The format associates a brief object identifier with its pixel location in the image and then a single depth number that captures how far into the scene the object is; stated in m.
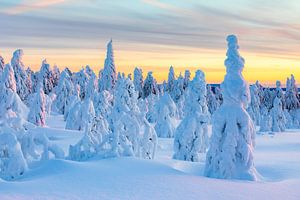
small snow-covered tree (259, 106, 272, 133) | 54.31
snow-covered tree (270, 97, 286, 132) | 56.06
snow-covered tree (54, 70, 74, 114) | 66.50
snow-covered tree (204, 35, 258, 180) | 13.53
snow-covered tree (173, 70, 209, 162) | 23.12
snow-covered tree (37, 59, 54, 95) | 75.31
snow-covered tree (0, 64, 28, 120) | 24.12
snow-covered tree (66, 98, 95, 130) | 40.58
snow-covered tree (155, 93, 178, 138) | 40.22
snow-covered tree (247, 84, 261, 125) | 72.50
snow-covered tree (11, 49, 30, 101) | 61.23
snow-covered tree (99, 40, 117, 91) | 68.12
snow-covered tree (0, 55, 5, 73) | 60.83
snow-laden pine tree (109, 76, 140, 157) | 16.75
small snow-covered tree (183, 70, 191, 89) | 86.05
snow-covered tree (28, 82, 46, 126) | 43.75
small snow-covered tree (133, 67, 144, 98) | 82.50
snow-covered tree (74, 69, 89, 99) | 73.39
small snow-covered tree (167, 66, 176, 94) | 85.69
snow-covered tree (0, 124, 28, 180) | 12.05
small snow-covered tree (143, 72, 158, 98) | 83.31
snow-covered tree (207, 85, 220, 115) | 83.94
